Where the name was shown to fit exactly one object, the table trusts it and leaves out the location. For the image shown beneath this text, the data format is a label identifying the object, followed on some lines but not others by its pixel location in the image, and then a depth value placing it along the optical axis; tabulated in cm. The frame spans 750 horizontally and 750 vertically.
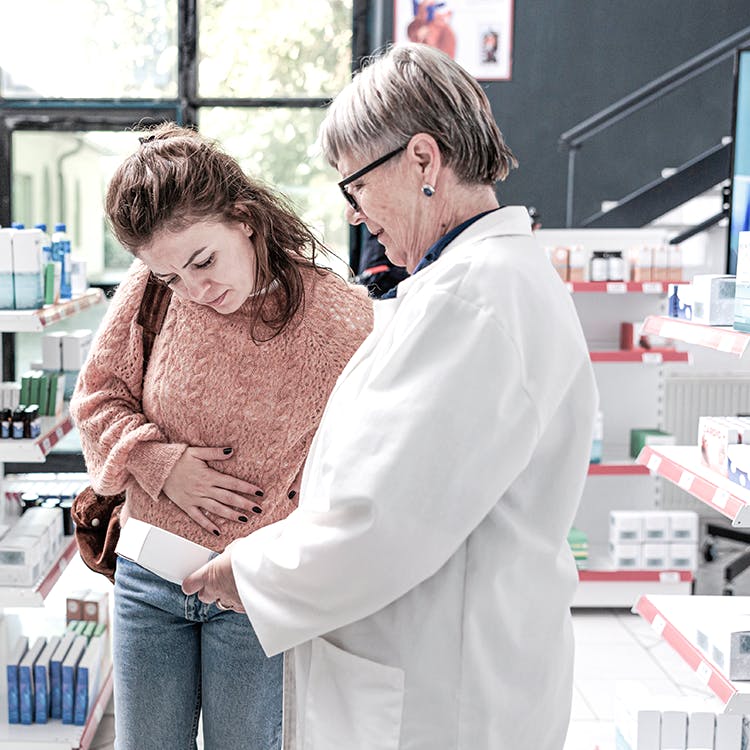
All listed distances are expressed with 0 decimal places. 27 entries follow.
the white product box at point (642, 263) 534
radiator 662
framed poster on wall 681
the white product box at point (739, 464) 273
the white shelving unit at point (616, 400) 557
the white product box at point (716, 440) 288
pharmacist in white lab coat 131
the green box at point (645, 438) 528
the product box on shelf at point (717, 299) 288
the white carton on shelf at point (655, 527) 515
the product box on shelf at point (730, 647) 269
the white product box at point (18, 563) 315
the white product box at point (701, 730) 289
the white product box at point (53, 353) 393
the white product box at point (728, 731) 290
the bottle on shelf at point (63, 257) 372
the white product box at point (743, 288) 262
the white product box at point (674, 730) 291
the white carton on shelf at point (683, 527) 512
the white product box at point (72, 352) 392
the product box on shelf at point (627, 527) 512
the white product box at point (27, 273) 324
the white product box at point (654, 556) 518
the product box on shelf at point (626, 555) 516
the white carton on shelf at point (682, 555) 516
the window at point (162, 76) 689
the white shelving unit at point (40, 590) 311
